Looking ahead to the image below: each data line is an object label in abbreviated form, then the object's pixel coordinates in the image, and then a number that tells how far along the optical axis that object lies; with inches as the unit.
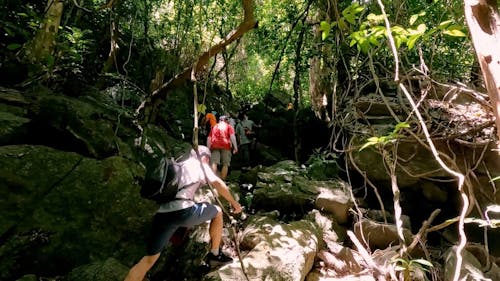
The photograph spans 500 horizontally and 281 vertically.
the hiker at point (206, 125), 319.3
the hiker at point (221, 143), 297.6
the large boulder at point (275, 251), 165.0
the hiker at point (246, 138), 375.9
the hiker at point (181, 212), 137.6
